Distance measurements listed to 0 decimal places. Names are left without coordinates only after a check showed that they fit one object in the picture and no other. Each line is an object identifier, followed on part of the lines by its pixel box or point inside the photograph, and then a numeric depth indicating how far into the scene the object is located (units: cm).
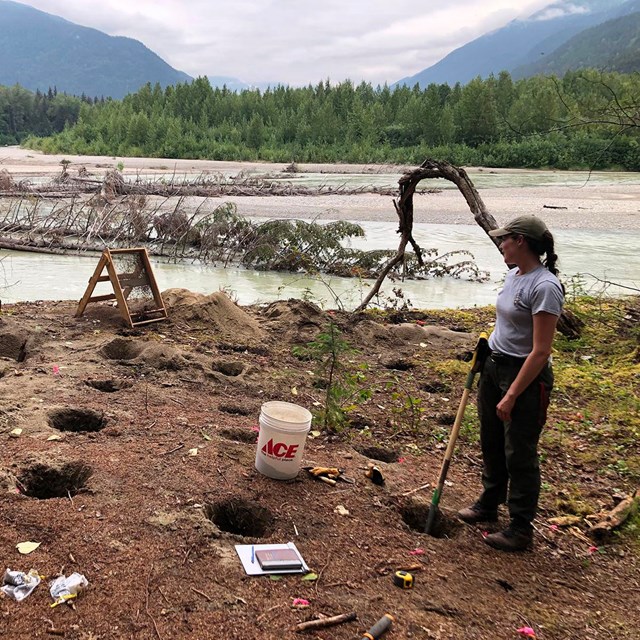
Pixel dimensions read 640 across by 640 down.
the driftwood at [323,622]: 265
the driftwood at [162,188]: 2619
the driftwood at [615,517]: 388
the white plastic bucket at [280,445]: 382
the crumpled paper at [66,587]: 268
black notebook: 302
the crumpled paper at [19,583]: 270
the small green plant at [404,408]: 536
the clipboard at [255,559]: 299
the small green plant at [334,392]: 496
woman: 320
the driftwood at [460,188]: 811
